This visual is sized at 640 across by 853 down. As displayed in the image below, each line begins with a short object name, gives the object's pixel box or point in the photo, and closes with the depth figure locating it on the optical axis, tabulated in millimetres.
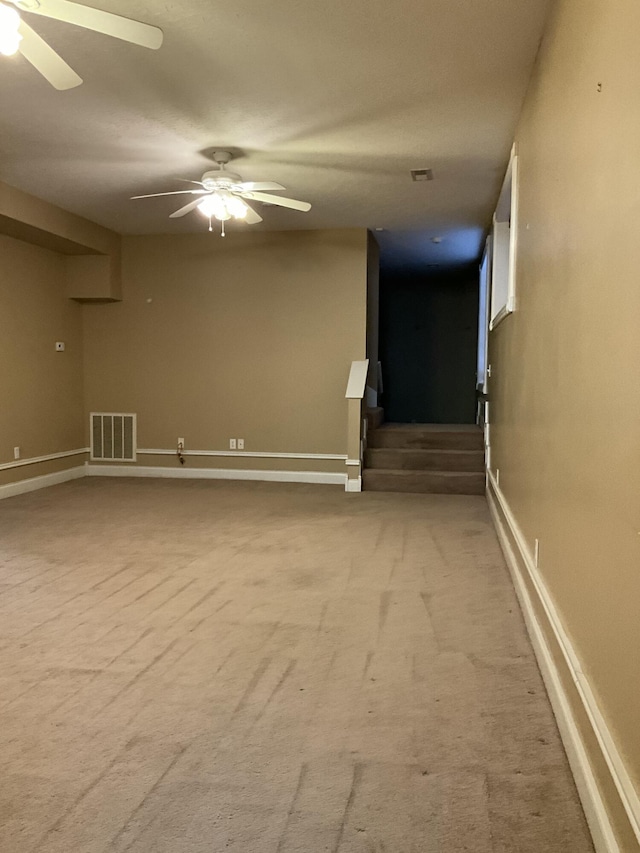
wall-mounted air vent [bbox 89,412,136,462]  7176
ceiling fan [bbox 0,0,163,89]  2152
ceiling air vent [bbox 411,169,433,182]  4758
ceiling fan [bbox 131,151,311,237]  4344
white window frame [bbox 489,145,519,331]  5145
